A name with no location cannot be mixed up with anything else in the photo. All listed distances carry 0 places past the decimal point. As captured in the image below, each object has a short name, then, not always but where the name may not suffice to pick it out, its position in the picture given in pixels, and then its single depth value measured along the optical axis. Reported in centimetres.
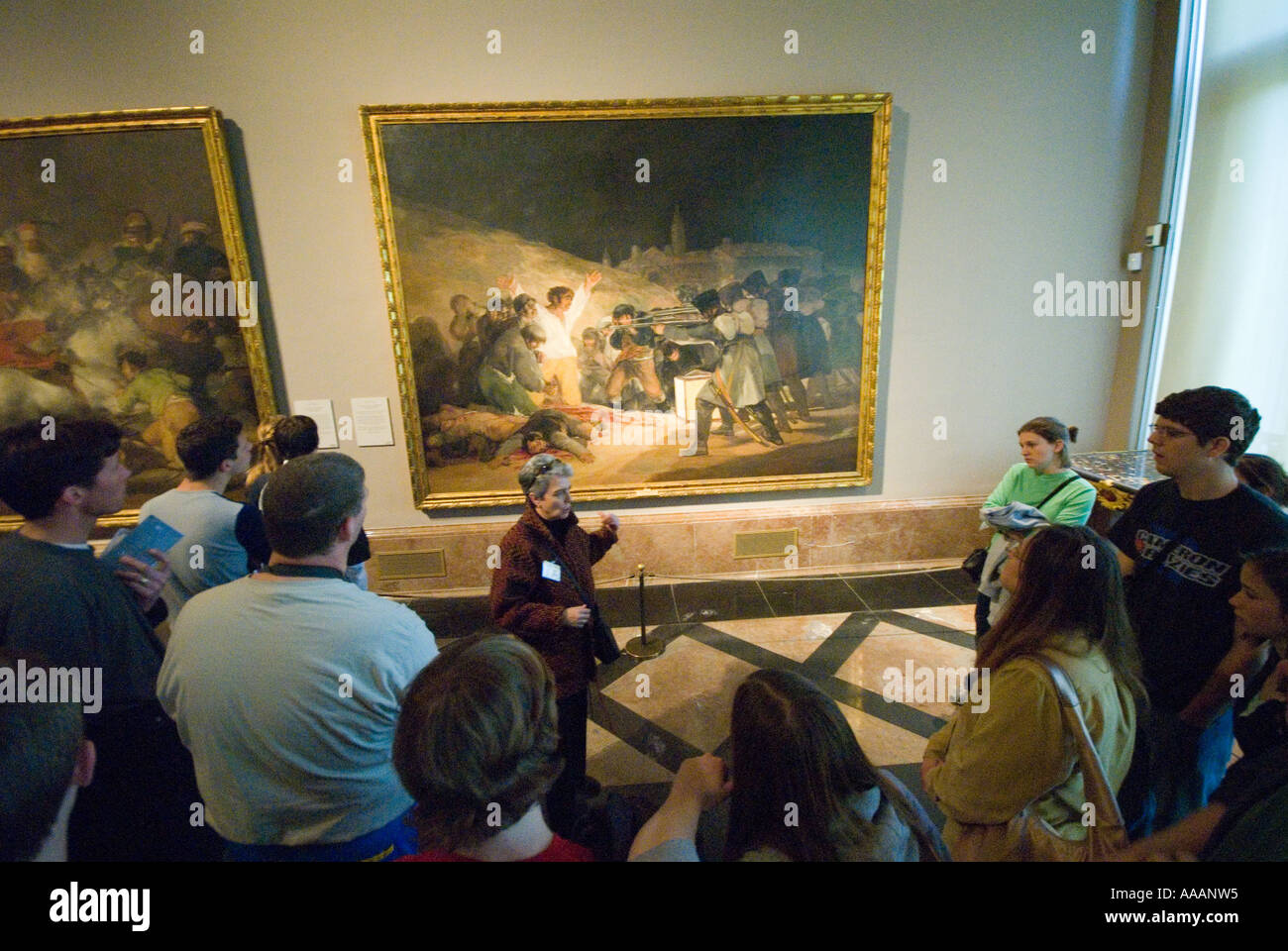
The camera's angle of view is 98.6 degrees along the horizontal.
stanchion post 432
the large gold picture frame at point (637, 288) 456
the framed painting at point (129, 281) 434
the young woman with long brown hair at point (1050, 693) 154
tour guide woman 250
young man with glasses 210
